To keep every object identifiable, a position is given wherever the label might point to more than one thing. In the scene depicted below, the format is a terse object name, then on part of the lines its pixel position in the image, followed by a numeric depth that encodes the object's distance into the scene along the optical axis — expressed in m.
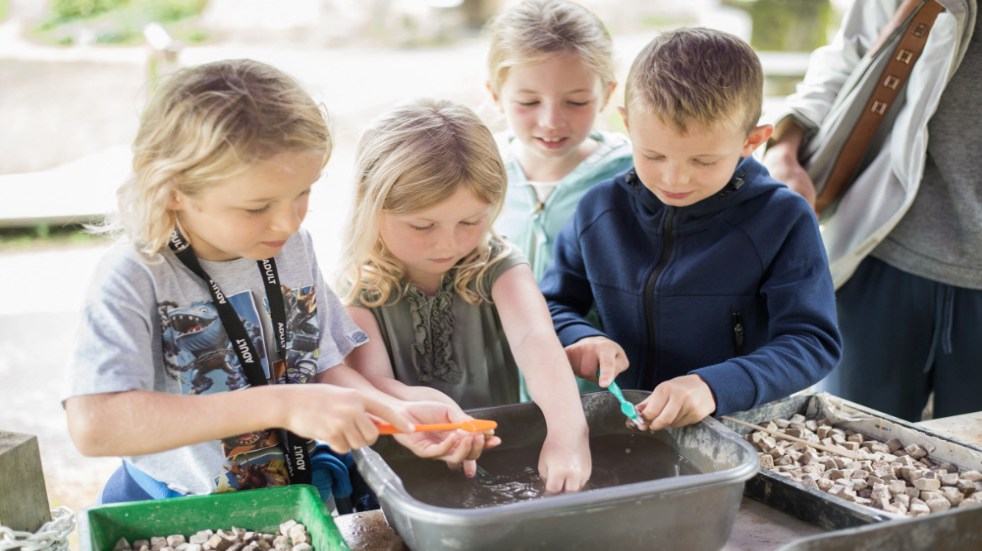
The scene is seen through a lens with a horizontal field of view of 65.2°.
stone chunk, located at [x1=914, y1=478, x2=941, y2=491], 1.30
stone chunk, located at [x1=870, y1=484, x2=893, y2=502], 1.28
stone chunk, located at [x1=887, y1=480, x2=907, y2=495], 1.30
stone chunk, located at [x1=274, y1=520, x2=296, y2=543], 1.16
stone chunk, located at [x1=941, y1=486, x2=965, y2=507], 1.27
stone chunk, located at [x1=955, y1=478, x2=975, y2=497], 1.30
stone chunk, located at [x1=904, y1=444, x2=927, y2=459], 1.43
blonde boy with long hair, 1.05
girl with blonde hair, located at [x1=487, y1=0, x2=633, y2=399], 1.91
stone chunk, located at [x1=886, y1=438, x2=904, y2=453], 1.48
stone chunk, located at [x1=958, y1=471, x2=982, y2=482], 1.33
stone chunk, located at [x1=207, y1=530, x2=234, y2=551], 1.12
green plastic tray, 1.12
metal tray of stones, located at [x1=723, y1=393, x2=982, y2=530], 1.19
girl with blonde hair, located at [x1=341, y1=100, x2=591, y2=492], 1.45
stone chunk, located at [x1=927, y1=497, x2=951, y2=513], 1.25
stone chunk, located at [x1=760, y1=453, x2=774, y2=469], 1.40
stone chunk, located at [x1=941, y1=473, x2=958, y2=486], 1.32
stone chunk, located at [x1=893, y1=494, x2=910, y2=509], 1.26
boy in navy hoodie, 1.47
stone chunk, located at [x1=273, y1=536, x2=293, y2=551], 1.13
